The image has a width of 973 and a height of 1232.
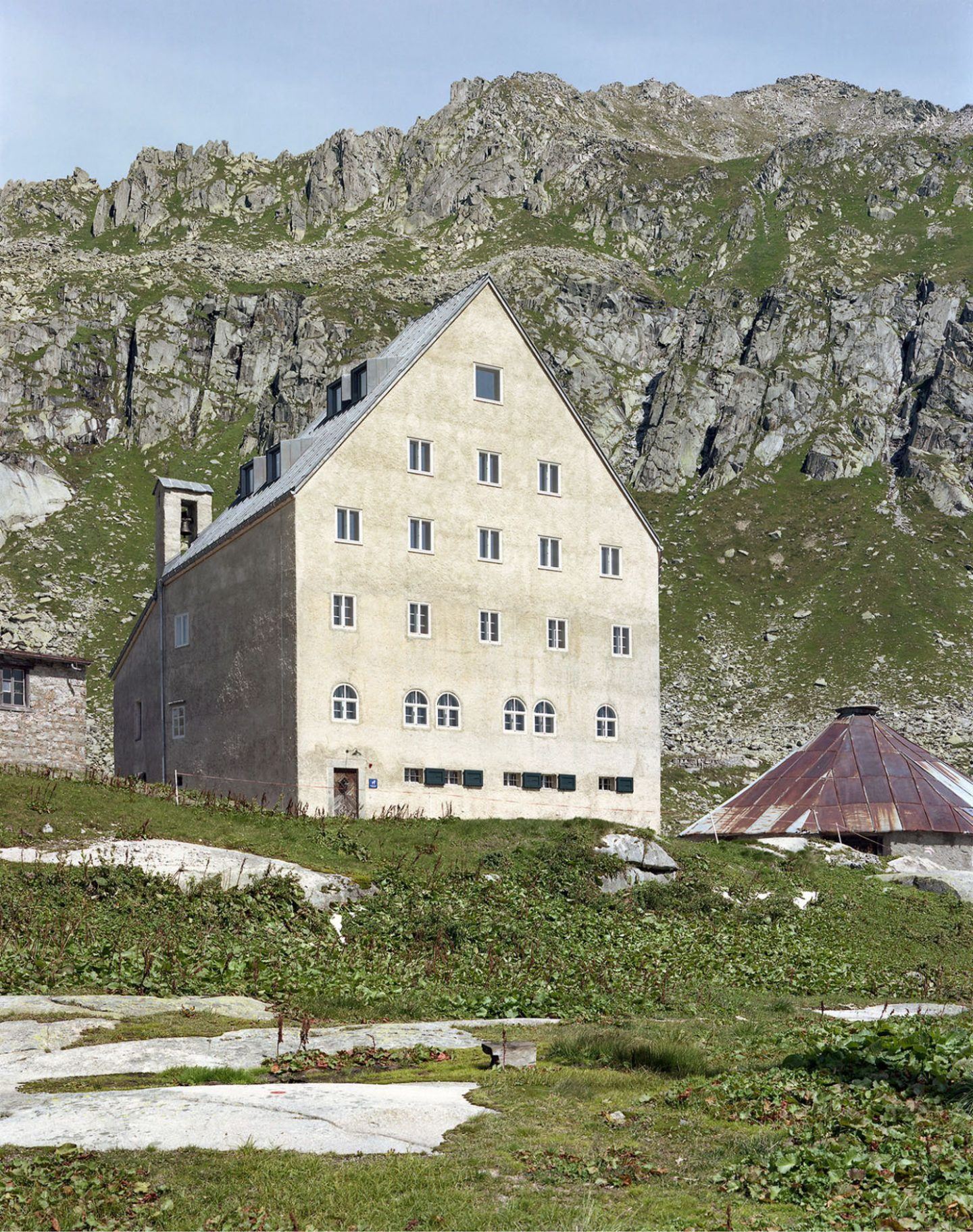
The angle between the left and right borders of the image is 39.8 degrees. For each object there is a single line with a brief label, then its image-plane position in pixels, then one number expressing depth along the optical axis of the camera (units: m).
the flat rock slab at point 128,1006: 19.28
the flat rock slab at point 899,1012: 21.81
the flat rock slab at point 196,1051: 15.29
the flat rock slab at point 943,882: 45.44
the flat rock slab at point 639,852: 41.75
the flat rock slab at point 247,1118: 11.92
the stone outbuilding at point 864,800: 62.47
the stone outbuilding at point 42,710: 51.72
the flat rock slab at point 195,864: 30.22
